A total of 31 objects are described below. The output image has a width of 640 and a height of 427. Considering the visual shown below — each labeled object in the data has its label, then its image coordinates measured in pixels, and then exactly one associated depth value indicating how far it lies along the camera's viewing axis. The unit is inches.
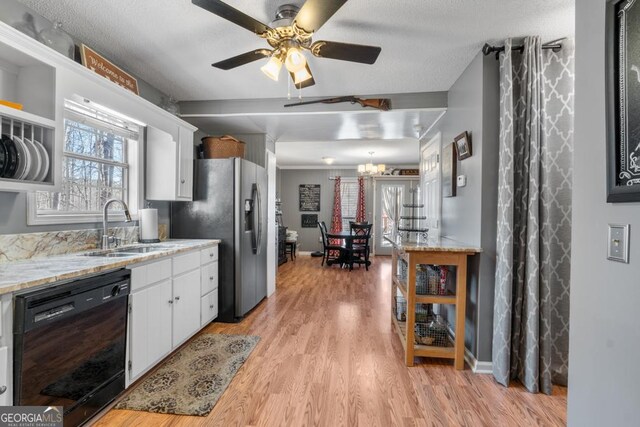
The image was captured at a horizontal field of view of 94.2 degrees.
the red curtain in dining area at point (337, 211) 324.8
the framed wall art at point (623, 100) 34.1
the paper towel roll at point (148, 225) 108.0
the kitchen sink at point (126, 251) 83.7
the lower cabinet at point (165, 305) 76.3
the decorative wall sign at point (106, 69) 81.9
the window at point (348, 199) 327.3
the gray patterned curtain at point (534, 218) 78.1
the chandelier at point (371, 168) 254.7
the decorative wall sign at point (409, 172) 308.0
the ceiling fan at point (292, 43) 59.0
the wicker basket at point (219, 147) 129.7
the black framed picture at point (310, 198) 331.0
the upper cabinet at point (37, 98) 60.0
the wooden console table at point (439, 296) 88.4
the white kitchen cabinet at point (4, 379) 47.3
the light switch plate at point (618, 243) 35.1
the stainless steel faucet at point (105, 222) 88.1
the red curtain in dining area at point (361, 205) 321.7
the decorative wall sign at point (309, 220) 330.3
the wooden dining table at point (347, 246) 235.9
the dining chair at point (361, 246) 241.4
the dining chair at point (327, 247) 249.9
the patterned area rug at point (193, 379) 71.2
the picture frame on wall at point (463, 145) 95.0
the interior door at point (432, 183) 133.0
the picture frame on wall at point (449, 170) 109.6
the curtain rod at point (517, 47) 81.2
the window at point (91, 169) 82.7
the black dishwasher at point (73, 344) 50.6
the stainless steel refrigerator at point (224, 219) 124.9
